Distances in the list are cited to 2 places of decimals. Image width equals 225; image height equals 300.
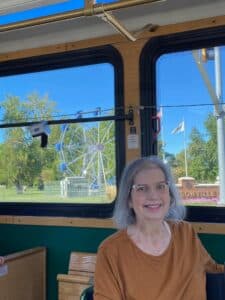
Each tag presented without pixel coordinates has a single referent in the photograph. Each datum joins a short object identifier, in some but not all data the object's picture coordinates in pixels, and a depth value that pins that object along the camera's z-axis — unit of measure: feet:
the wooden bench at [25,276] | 6.10
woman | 3.83
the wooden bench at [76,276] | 6.24
